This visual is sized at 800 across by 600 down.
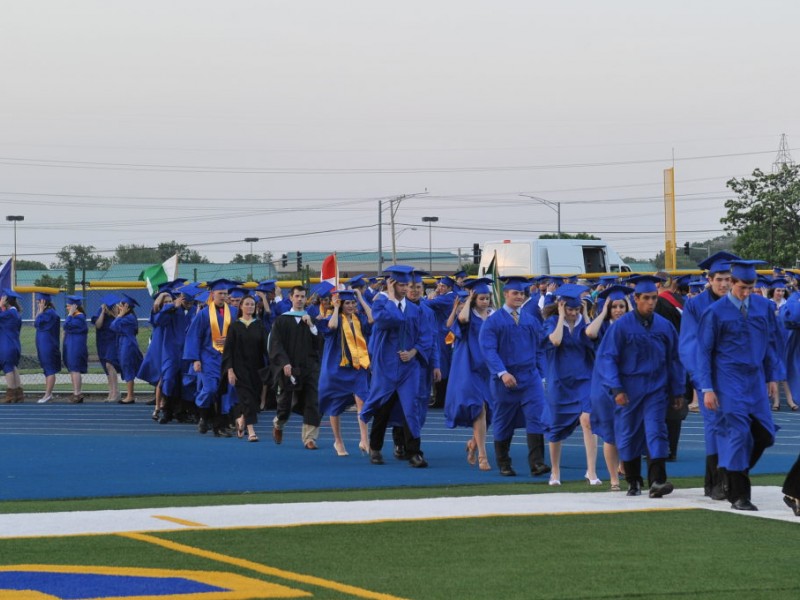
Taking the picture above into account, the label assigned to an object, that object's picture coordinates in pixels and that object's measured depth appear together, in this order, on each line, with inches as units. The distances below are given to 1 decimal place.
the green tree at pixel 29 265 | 3882.9
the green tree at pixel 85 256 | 3622.0
